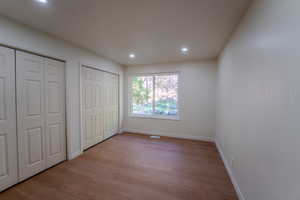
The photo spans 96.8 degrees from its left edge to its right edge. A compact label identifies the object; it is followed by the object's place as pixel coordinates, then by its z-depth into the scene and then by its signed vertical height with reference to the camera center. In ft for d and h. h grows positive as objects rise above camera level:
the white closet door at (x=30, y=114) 6.66 -0.82
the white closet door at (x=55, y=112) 7.90 -0.83
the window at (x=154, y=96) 14.26 +0.28
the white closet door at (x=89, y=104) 10.52 -0.47
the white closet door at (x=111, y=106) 13.06 -0.75
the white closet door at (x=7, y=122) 6.00 -1.07
